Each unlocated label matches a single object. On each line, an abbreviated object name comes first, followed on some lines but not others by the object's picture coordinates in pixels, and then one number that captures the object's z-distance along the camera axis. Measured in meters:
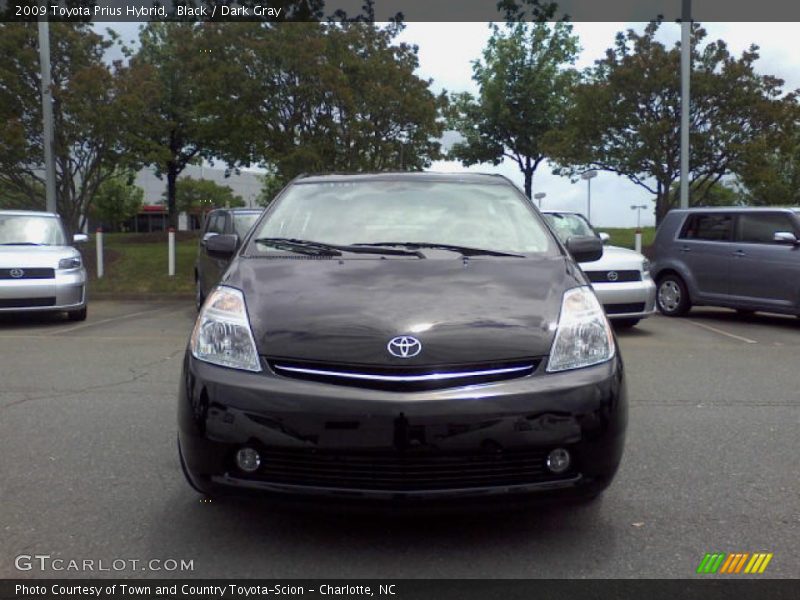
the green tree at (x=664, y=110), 17.17
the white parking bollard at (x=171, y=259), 16.52
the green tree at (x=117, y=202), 54.53
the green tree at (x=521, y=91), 26.47
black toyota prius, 2.87
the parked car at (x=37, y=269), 10.40
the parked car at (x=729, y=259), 10.30
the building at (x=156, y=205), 72.62
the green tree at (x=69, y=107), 16.28
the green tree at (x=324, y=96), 15.91
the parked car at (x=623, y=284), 9.68
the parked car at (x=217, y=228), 10.81
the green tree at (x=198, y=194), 61.47
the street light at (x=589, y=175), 19.68
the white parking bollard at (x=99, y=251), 16.31
